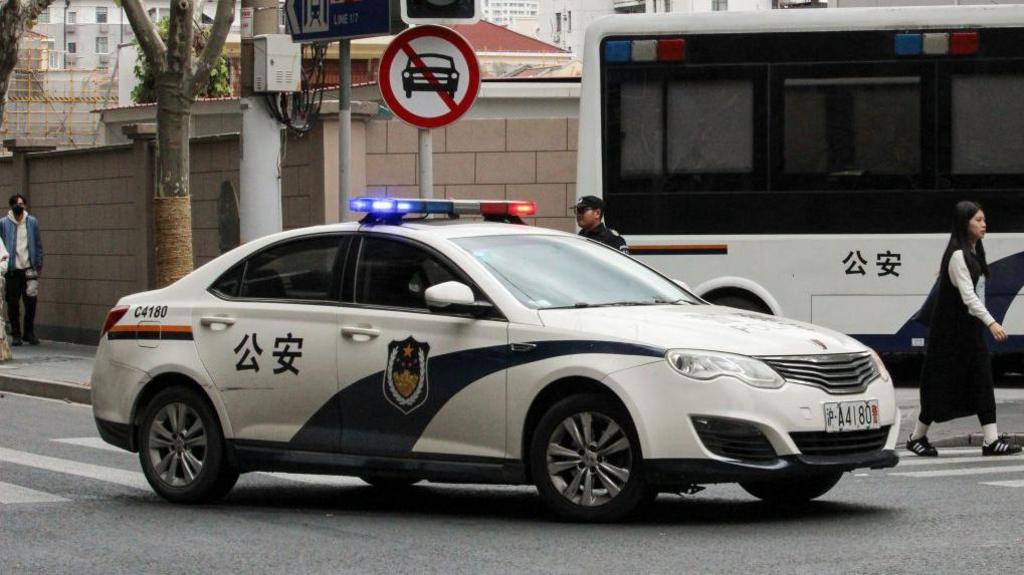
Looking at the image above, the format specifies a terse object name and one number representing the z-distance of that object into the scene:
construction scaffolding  64.44
